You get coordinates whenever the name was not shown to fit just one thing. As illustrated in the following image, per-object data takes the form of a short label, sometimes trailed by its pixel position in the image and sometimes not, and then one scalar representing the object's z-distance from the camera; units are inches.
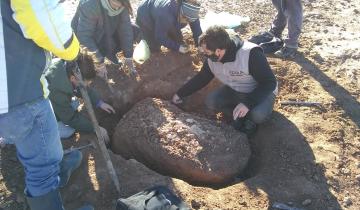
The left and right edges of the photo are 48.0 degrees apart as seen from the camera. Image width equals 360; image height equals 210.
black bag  120.4
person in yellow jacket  94.8
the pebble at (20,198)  143.8
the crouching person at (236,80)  159.3
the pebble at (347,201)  142.5
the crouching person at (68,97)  145.3
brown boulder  163.0
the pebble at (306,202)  141.2
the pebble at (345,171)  153.6
